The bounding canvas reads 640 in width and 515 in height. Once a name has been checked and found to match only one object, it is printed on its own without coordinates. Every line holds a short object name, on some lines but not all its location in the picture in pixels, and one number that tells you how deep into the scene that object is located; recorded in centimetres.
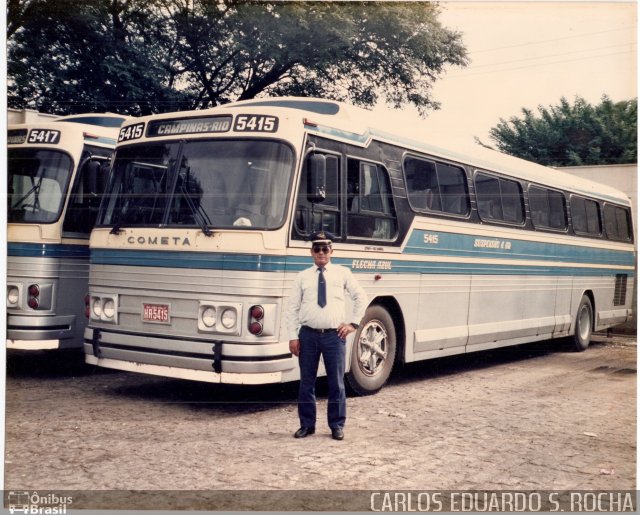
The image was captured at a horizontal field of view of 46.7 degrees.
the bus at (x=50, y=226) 853
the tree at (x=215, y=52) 780
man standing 646
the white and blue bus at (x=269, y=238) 701
